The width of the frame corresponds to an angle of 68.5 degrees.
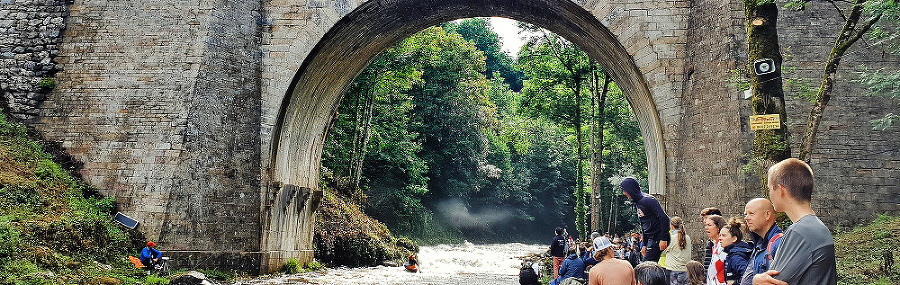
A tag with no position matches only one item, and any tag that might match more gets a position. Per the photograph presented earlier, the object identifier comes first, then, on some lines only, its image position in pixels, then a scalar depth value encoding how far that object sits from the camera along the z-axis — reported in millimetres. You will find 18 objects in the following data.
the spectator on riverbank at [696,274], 4574
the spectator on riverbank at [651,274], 3658
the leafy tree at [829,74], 8148
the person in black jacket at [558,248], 11312
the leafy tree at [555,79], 22391
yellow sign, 6941
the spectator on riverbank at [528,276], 7914
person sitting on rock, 11469
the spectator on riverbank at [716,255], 4625
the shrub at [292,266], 14195
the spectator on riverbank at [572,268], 6605
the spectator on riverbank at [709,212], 5274
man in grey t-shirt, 2607
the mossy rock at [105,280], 9270
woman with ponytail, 6258
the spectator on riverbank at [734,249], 4348
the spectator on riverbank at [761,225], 3457
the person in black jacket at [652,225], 6230
